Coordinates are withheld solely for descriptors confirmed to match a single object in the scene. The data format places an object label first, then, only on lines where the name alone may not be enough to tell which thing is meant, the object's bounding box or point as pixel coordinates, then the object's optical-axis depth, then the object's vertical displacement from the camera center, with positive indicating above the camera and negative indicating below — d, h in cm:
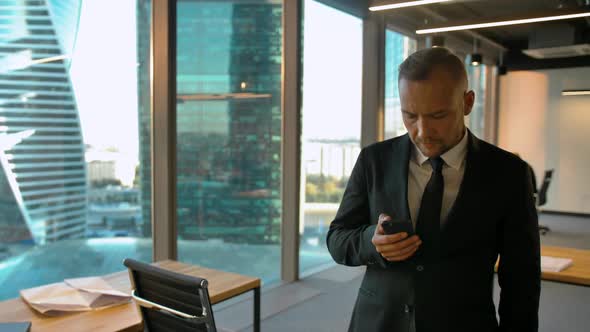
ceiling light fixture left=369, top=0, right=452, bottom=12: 416 +110
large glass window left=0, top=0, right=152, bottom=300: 288 -9
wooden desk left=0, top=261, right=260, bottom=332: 173 -73
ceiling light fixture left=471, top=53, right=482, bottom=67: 819 +116
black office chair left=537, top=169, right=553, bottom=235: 793 -111
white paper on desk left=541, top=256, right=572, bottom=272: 248 -72
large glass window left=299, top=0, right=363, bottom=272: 530 +12
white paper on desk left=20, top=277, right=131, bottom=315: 187 -70
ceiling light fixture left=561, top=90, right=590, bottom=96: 993 +74
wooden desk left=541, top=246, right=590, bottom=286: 237 -74
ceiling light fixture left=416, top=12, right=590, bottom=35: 453 +109
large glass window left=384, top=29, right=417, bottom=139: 652 +64
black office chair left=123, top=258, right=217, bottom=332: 144 -56
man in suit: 107 -23
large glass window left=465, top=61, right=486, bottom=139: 1069 +60
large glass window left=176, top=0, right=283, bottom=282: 397 -8
